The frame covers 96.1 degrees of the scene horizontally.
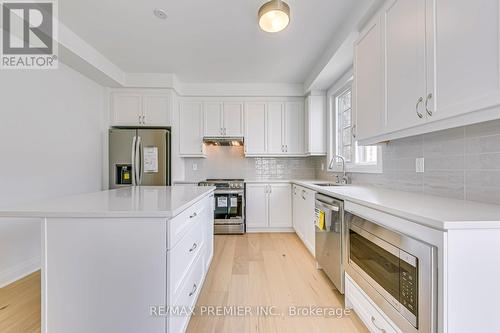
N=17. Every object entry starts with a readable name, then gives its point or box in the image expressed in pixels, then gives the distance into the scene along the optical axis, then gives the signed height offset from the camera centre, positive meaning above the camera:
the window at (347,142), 2.49 +0.35
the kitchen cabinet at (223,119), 3.98 +0.85
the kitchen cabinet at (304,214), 2.72 -0.65
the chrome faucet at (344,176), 2.87 -0.13
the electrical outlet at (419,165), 1.69 +0.01
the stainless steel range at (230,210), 3.74 -0.71
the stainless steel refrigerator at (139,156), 3.50 +0.18
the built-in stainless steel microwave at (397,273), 0.95 -0.56
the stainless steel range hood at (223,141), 3.96 +0.47
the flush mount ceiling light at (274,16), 1.80 +1.25
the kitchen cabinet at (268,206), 3.85 -0.67
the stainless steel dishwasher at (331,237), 1.85 -0.64
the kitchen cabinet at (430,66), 0.96 +0.55
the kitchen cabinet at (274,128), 4.00 +0.70
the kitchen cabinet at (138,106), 3.66 +1.00
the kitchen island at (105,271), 1.15 -0.53
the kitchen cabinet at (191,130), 3.97 +0.66
